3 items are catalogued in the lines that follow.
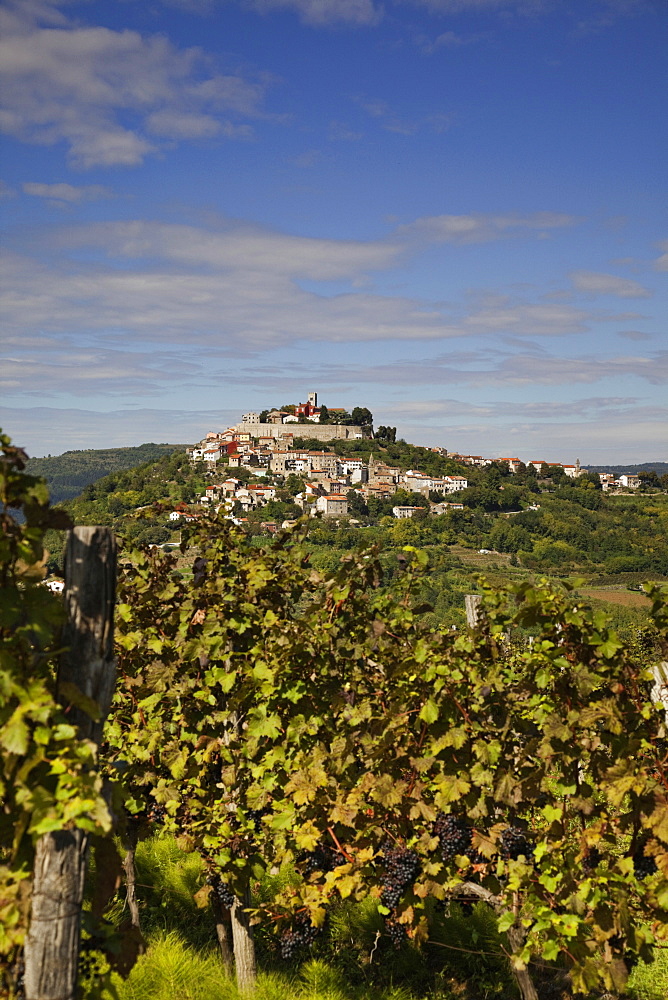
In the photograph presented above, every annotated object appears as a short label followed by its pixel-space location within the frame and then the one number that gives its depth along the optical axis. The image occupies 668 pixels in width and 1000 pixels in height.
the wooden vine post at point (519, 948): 3.77
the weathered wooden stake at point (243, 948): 4.32
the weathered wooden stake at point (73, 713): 2.21
